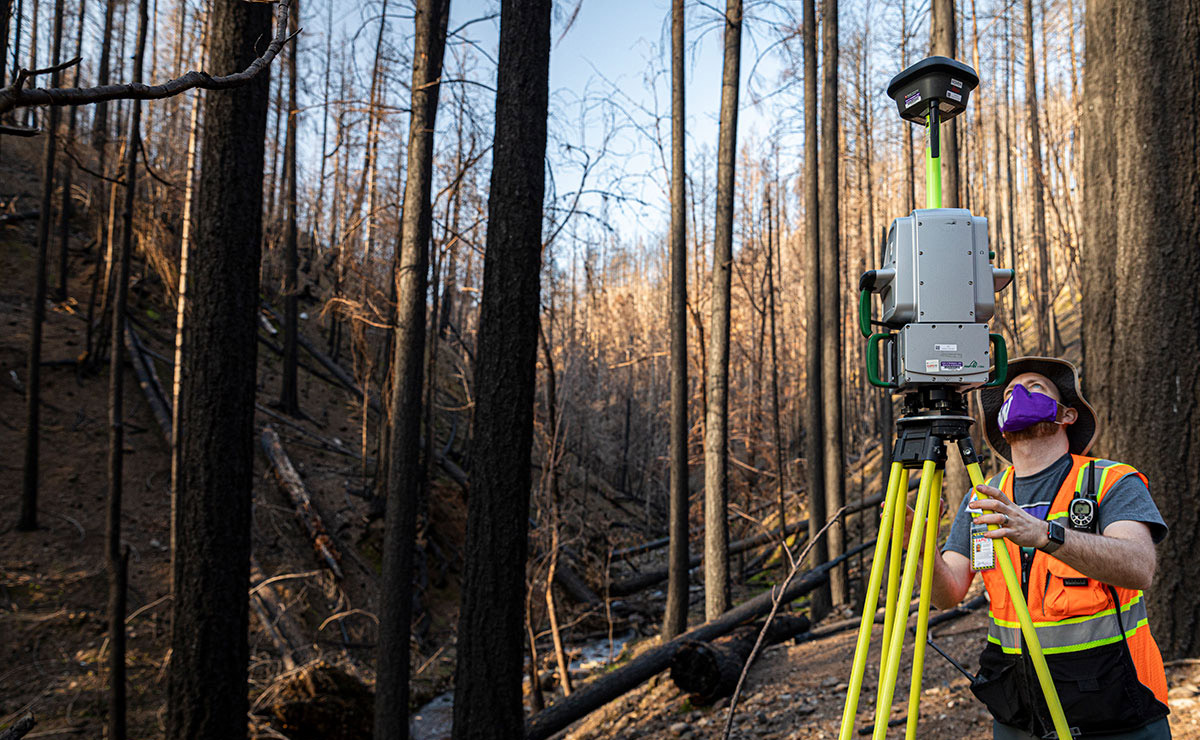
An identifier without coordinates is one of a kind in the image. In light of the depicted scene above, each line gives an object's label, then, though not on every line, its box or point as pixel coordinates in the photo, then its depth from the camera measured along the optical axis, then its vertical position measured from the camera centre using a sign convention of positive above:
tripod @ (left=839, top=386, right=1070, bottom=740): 1.76 -0.32
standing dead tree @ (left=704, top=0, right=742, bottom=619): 9.17 -0.20
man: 1.80 -0.41
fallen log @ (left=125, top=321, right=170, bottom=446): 12.02 +0.46
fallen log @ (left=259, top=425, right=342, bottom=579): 11.48 -1.45
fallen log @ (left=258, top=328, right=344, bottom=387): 17.14 +1.04
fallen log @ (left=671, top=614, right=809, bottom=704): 6.57 -2.36
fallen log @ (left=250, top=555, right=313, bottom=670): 8.45 -2.72
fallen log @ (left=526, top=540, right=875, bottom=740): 6.40 -2.53
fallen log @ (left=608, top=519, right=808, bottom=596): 13.53 -3.29
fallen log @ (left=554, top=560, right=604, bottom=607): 13.12 -3.22
